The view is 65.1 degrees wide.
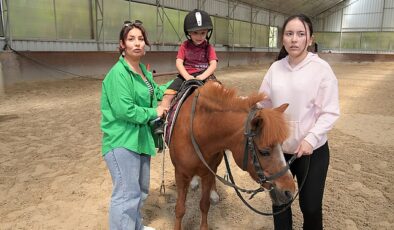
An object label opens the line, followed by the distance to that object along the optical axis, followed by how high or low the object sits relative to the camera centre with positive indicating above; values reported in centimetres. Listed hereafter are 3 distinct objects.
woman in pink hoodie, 160 -24
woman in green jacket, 166 -36
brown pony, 148 -44
